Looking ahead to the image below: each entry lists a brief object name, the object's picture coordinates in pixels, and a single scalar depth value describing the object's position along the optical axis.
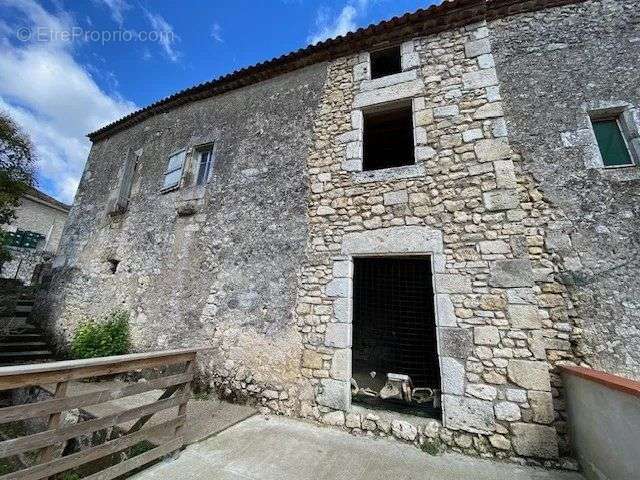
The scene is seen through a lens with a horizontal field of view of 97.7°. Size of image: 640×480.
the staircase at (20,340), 5.50
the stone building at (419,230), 3.16
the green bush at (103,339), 5.18
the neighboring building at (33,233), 12.14
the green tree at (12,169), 6.58
